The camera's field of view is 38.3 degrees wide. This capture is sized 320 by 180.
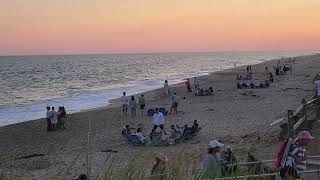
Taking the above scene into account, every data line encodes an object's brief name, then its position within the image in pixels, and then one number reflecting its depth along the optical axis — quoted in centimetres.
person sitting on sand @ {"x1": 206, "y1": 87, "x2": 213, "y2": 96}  3347
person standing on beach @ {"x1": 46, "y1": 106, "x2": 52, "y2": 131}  2119
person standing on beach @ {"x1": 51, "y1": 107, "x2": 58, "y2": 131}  2134
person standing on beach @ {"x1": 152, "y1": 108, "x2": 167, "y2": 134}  1786
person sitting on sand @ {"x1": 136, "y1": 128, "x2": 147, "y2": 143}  1602
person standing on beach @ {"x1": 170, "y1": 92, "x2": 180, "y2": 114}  2398
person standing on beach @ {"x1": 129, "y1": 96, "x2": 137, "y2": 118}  2408
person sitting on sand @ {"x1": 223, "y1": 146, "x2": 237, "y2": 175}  754
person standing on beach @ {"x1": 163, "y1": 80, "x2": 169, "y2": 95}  3544
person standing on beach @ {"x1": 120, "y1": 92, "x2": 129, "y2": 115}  2509
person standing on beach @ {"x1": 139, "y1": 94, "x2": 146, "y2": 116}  2471
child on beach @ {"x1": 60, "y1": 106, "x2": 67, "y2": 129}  2191
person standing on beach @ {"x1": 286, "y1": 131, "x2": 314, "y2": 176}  619
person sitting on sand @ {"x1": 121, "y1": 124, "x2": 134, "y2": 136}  1703
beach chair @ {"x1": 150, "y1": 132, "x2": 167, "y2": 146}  1549
